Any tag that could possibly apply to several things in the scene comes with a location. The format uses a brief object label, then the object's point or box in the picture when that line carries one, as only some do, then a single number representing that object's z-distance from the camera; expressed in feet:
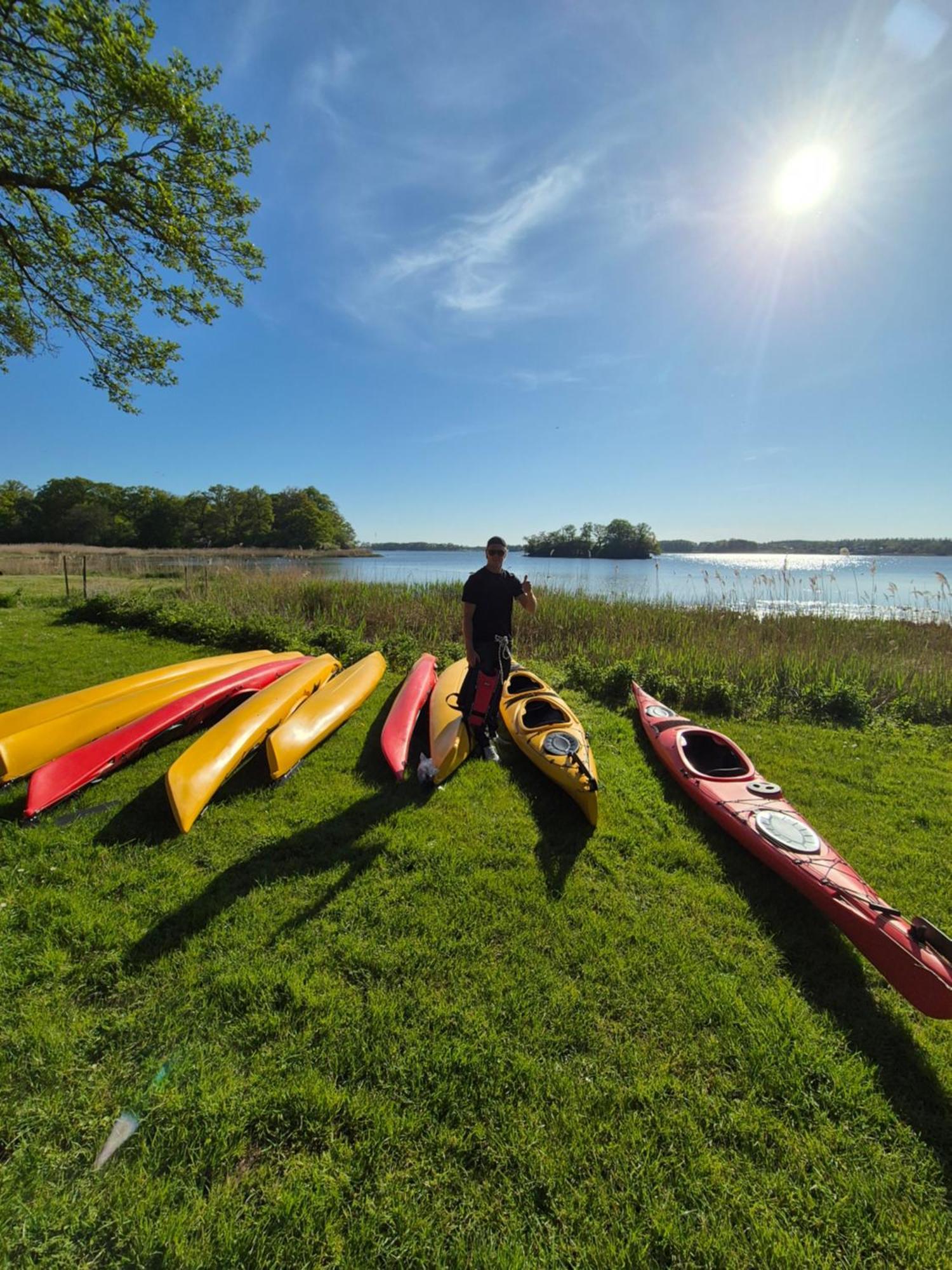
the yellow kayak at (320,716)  13.80
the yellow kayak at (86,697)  14.48
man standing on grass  14.29
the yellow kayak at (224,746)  11.38
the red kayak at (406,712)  14.34
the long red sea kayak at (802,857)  7.47
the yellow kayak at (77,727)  12.91
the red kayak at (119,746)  11.71
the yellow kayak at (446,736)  13.91
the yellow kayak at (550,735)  12.17
